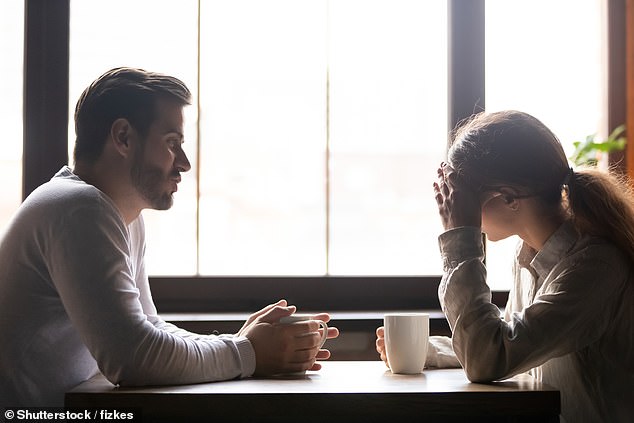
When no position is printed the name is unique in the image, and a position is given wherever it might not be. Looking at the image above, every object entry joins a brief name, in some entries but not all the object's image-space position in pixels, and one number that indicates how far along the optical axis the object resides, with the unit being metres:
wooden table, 2.80
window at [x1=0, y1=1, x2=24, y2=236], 3.84
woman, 2.95
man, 2.88
